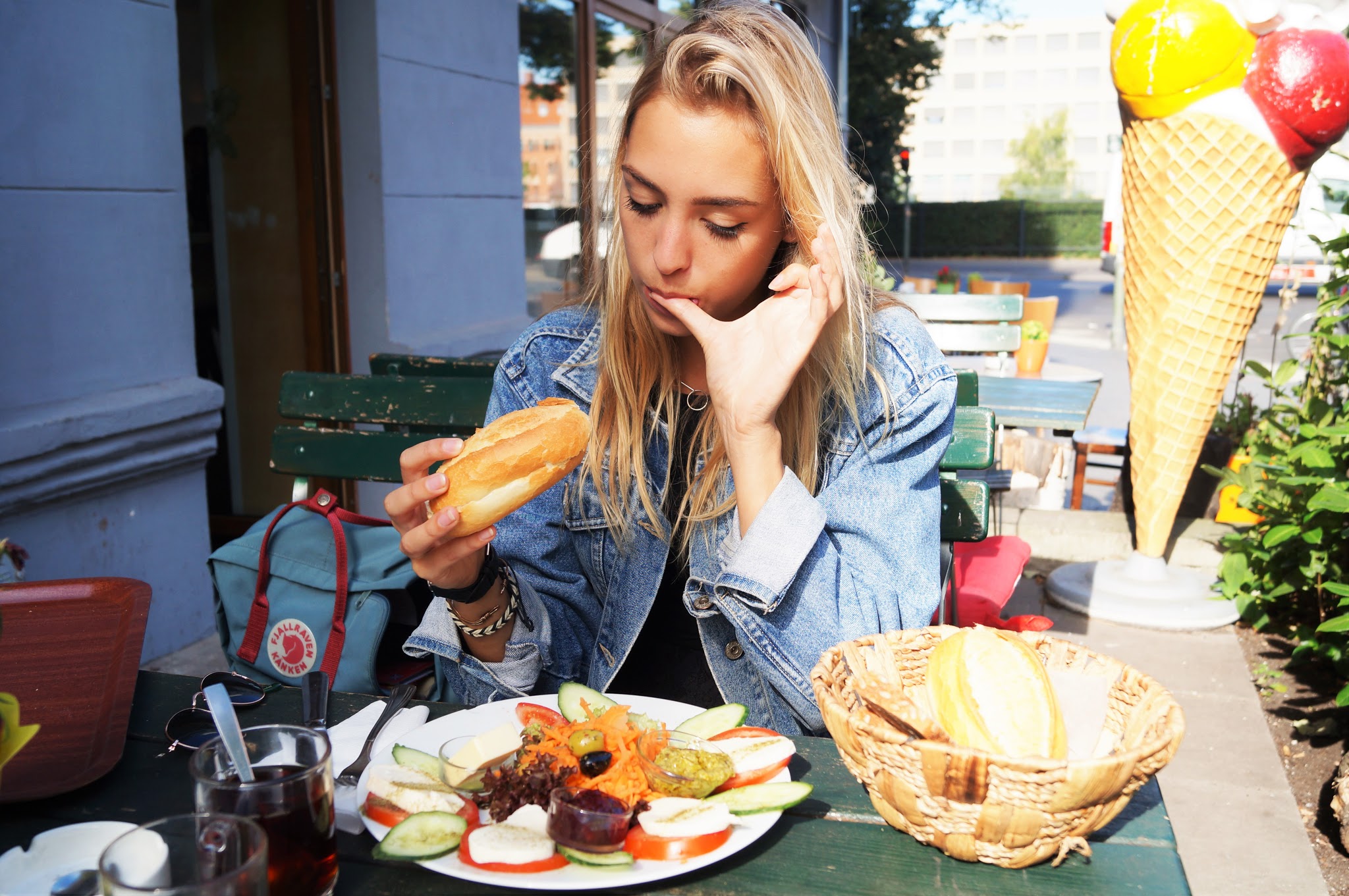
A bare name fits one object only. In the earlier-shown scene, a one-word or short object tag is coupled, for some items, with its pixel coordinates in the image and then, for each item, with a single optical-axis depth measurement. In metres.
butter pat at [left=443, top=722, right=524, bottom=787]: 1.21
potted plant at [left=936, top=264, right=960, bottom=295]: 9.20
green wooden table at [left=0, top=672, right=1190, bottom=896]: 1.09
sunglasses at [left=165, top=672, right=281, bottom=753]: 1.42
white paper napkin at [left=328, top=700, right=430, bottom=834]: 1.33
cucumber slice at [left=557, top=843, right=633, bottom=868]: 1.07
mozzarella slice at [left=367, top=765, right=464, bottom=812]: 1.17
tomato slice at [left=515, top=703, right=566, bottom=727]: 1.37
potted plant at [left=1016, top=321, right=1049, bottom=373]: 6.40
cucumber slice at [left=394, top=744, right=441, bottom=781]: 1.25
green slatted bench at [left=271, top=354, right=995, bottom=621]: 2.84
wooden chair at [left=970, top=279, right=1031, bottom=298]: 9.12
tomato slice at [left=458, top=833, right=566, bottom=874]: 1.08
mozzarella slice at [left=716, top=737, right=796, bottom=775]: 1.24
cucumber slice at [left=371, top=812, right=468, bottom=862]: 1.08
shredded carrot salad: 1.18
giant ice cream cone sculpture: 3.66
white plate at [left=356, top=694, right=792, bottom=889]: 1.06
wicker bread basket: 1.02
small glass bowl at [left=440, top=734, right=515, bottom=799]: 1.21
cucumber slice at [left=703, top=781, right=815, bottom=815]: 1.16
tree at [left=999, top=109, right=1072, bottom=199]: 70.25
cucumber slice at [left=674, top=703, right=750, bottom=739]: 1.34
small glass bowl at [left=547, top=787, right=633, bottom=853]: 1.08
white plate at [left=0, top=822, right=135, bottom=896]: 1.02
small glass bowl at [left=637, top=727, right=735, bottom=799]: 1.18
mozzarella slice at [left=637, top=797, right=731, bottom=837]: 1.12
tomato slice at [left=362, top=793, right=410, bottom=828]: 1.16
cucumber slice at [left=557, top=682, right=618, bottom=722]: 1.36
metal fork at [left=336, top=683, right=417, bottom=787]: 1.29
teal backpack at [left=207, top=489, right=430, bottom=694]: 2.12
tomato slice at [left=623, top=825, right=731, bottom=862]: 1.10
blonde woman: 1.68
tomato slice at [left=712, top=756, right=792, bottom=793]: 1.23
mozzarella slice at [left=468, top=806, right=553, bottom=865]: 1.08
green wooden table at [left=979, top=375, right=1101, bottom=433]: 4.80
